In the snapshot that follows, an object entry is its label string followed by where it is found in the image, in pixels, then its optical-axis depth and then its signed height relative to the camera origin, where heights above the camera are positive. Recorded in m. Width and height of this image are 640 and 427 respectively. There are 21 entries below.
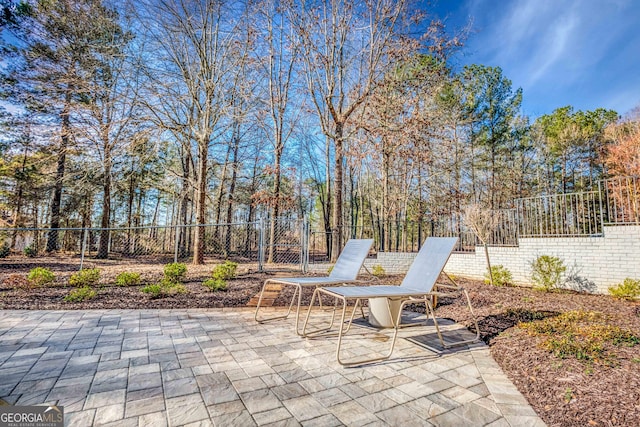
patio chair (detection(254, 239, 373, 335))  3.23 -0.38
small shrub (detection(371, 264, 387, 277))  7.78 -0.90
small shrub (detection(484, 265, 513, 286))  6.83 -0.90
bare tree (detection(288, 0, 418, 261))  8.07 +5.30
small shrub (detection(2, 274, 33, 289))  5.01 -0.76
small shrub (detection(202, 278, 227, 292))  5.18 -0.82
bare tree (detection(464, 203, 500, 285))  7.20 +0.41
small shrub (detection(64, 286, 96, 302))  4.25 -0.83
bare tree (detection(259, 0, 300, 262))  9.07 +5.71
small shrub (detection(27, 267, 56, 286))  5.01 -0.67
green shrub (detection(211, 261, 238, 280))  6.04 -0.71
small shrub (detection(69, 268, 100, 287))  5.30 -0.72
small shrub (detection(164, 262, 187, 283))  5.82 -0.67
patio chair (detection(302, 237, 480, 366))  2.49 -0.47
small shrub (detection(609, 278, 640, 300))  5.00 -0.88
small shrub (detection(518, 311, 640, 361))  2.26 -0.85
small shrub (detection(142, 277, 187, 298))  4.61 -0.83
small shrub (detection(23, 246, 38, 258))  11.09 -0.55
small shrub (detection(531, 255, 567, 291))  6.13 -0.69
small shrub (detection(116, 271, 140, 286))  5.51 -0.76
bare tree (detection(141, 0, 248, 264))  8.37 +5.02
